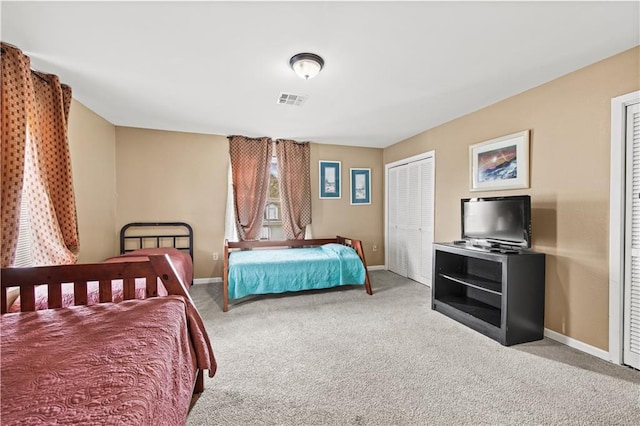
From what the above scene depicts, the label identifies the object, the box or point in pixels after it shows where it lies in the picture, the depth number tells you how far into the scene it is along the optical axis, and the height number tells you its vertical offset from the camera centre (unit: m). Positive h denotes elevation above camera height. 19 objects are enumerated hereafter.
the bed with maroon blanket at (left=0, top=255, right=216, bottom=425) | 0.78 -0.54
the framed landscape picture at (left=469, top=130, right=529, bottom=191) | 2.67 +0.49
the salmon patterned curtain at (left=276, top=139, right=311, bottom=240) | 4.57 +0.40
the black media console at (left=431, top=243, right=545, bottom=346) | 2.37 -0.77
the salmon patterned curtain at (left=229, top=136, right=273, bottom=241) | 4.33 +0.46
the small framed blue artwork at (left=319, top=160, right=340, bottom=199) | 4.87 +0.55
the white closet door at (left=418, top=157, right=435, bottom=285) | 3.95 -0.10
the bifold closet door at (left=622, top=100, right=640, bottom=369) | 1.96 -0.27
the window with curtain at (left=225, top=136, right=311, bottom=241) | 4.34 +0.32
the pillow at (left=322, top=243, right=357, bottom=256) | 3.88 -0.57
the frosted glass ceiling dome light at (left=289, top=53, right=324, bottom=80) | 2.04 +1.10
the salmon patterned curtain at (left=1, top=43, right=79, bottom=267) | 1.94 +0.37
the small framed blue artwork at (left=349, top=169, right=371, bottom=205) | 5.04 +0.44
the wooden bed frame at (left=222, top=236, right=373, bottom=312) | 3.84 -0.52
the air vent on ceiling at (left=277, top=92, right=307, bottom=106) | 2.82 +1.17
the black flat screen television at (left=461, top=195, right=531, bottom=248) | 2.42 -0.10
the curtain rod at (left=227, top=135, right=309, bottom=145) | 4.34 +1.14
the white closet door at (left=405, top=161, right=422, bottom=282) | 4.23 -0.19
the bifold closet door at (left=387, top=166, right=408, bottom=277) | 4.61 -0.17
